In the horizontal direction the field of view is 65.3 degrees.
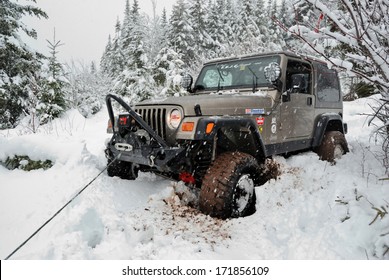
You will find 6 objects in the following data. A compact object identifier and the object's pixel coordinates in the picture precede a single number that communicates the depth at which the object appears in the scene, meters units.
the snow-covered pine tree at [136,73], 18.80
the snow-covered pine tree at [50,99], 11.85
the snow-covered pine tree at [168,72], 16.19
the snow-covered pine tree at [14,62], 10.09
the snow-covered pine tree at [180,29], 22.70
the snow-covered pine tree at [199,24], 25.82
